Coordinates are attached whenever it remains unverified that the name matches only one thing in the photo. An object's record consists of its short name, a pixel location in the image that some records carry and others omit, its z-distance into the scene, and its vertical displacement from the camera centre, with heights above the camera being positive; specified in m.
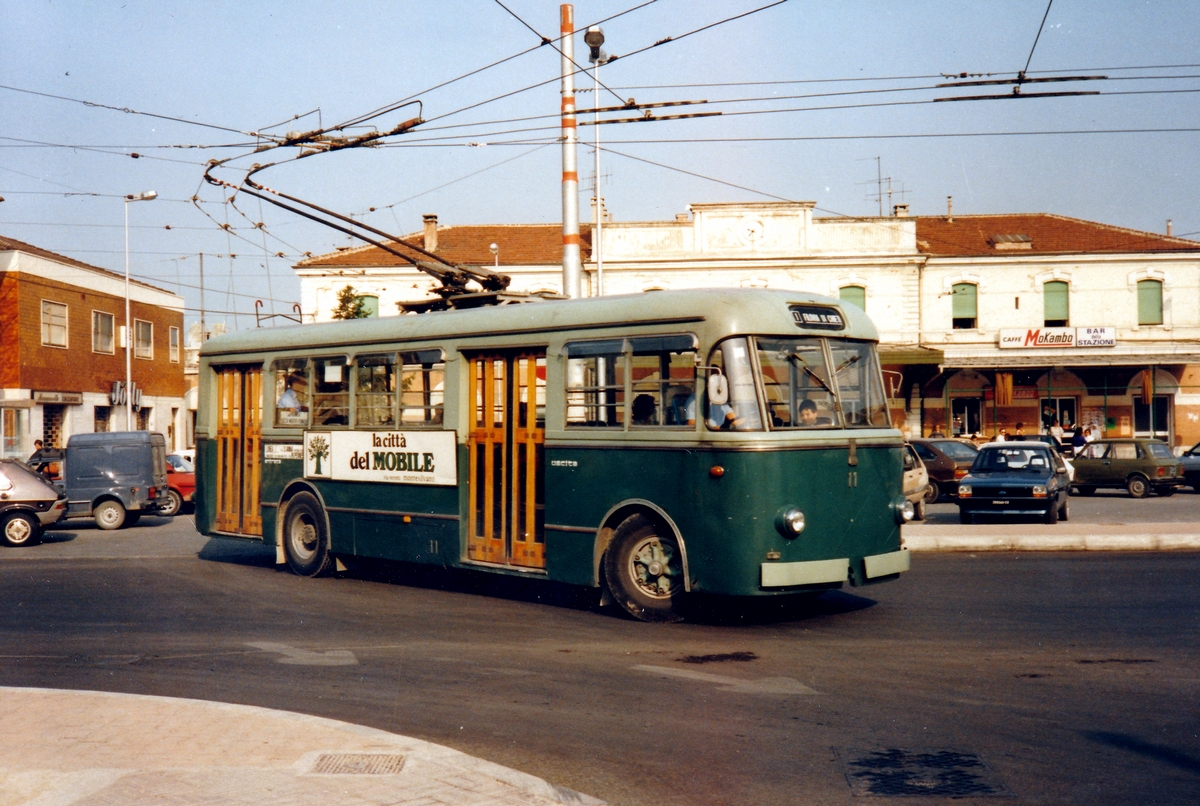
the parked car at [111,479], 25.30 -1.26
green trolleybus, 10.34 -0.32
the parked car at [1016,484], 20.89 -1.36
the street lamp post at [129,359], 39.88 +2.37
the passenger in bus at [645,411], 10.91 +0.01
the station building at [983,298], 45.03 +4.24
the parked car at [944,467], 29.00 -1.43
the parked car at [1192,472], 32.91 -1.85
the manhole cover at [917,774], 5.78 -1.86
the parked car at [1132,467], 30.45 -1.58
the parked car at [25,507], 21.48 -1.57
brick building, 39.53 +2.64
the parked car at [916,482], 21.08 -1.33
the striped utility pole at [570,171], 16.78 +3.46
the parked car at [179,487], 28.78 -1.66
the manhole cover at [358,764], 5.72 -1.71
